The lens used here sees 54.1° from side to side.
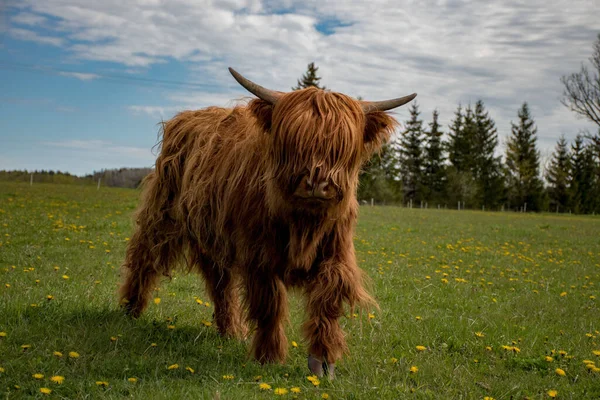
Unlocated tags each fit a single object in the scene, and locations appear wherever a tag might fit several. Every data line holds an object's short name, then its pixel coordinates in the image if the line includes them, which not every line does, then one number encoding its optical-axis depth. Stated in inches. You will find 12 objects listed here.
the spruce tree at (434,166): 2532.0
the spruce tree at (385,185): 2253.9
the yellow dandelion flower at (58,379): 154.2
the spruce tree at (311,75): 2031.3
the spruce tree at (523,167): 2487.7
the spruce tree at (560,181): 2501.2
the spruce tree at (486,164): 2522.1
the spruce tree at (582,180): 2445.9
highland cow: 163.2
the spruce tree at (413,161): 2544.3
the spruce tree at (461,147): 2586.1
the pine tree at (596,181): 2417.6
